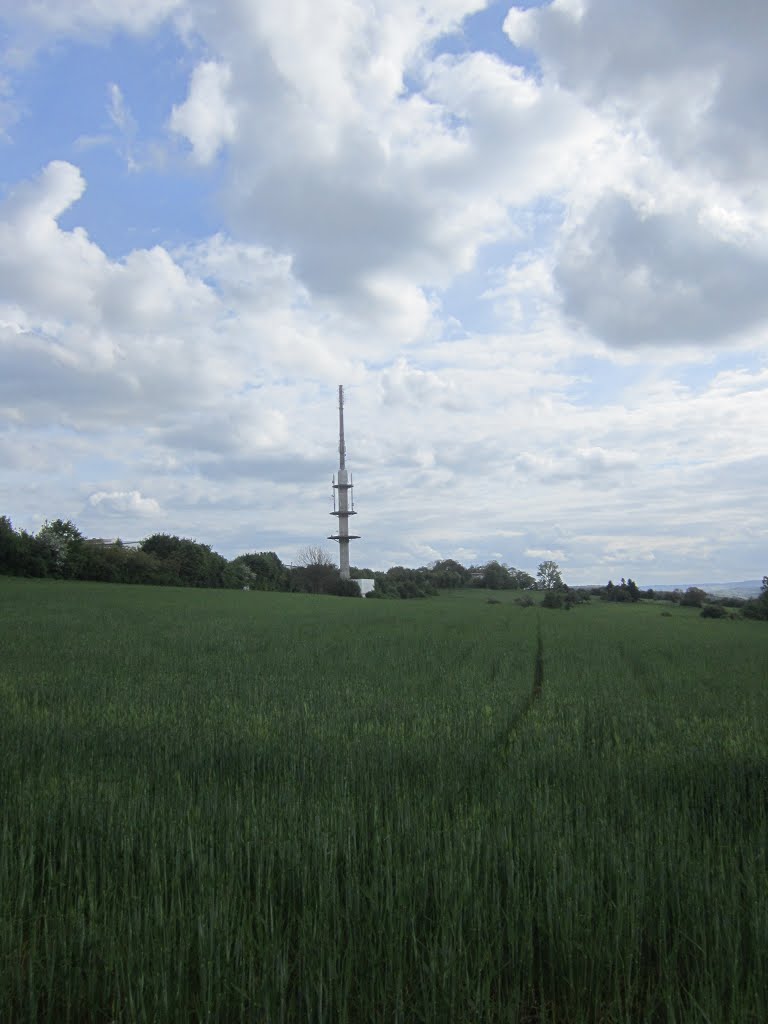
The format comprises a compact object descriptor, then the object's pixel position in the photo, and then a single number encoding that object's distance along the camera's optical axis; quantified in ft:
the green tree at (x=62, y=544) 238.48
